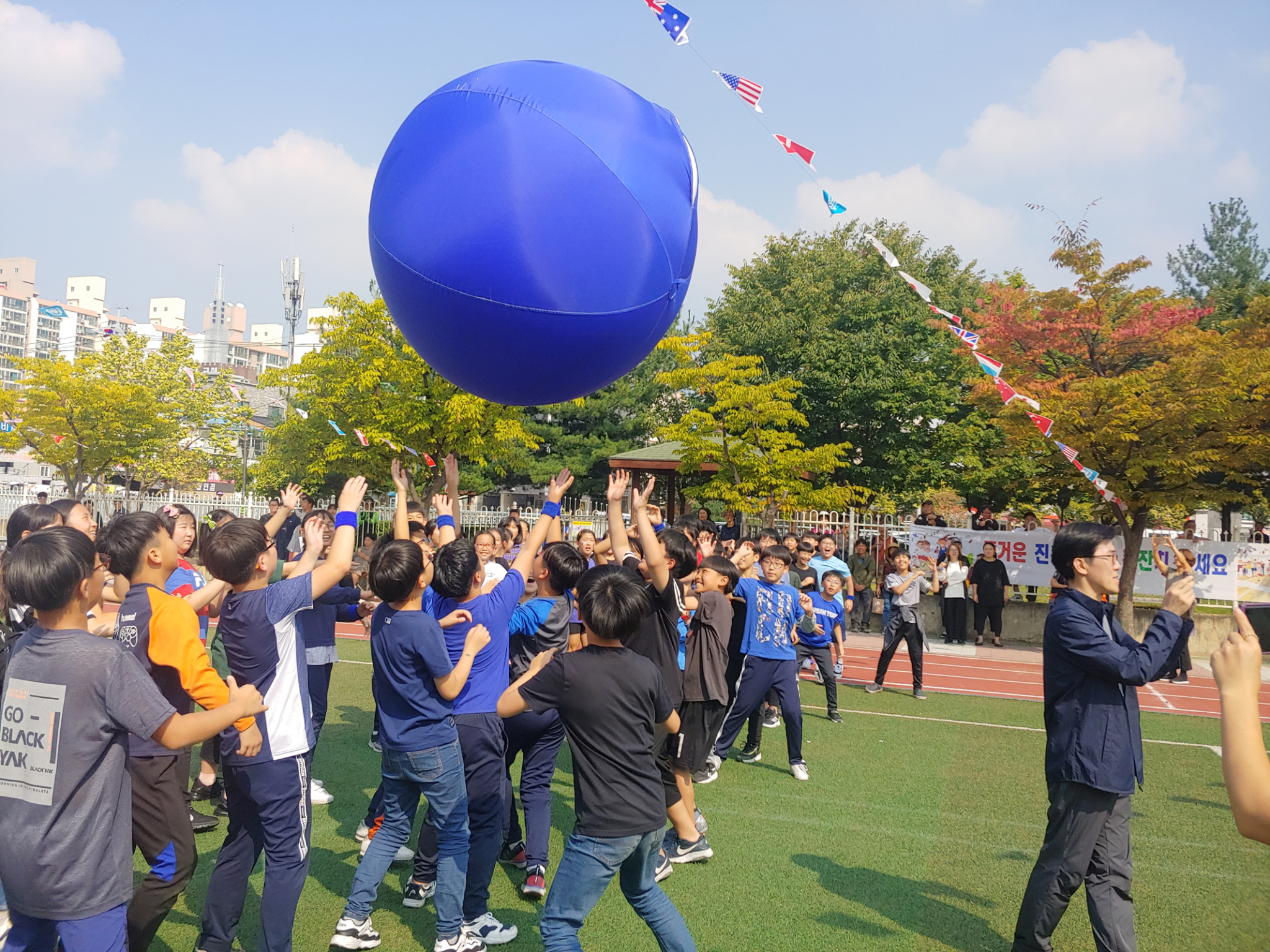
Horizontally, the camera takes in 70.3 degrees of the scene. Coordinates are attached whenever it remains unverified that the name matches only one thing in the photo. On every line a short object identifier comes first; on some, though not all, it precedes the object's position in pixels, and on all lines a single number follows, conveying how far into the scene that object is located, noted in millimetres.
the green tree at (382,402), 24938
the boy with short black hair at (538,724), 4918
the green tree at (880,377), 24453
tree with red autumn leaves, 13938
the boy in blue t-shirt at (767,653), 6887
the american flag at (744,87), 8641
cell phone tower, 56656
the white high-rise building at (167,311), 172750
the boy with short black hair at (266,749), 3652
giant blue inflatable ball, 3861
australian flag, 7309
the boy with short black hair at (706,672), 5520
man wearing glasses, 3779
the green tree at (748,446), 19688
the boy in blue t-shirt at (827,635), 9211
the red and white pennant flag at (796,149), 9211
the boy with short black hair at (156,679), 3453
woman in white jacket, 14016
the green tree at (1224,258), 35281
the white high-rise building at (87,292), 178375
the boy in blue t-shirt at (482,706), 4238
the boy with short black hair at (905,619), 10141
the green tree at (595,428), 33594
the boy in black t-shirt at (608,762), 3234
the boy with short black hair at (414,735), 3979
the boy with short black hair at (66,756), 2629
